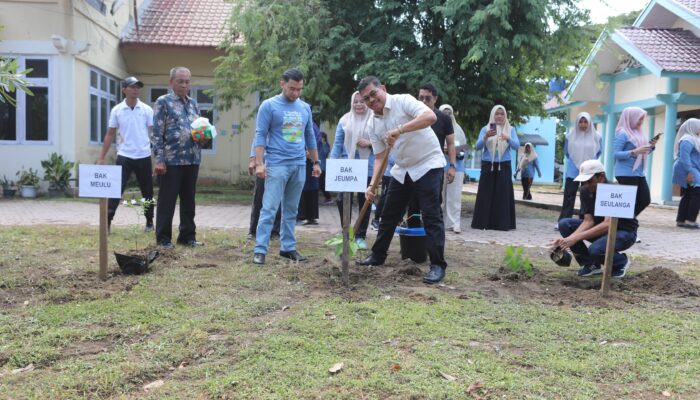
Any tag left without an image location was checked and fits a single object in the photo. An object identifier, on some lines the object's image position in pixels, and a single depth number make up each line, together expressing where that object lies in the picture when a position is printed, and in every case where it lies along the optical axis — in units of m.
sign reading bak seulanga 4.68
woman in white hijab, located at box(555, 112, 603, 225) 8.62
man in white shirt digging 4.99
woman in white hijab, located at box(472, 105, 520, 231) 8.89
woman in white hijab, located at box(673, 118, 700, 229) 9.85
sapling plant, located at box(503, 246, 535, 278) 5.41
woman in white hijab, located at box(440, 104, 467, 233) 8.61
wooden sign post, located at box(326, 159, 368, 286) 4.87
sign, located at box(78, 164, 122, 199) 4.86
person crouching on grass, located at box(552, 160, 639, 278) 5.22
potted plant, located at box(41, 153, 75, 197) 13.32
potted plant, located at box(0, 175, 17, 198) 13.21
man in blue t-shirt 5.74
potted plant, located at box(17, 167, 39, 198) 13.21
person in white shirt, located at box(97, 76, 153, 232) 7.37
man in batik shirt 6.32
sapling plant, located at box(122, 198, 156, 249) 5.90
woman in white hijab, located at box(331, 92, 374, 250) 6.97
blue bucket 5.93
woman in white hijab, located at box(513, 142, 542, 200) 16.81
